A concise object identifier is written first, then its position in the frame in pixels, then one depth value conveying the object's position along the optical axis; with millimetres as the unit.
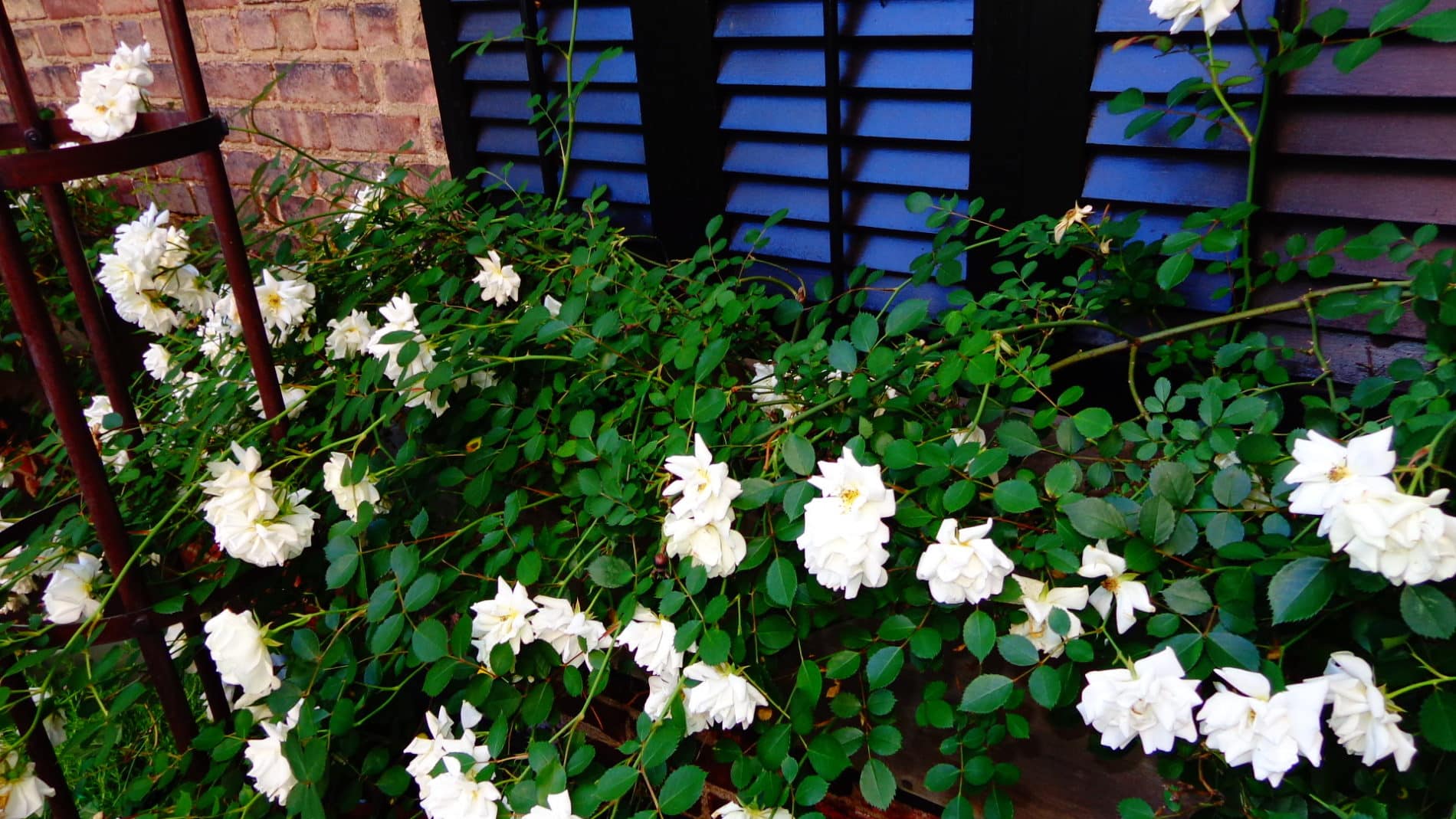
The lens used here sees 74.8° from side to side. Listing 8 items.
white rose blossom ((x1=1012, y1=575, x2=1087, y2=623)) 888
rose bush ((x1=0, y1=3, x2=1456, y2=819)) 821
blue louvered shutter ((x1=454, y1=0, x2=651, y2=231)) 1562
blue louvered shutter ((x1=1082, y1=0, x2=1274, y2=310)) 1070
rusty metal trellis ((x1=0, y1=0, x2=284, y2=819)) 969
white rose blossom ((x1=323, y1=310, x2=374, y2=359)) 1354
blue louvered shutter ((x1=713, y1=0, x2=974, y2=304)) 1247
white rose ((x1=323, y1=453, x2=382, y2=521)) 1172
